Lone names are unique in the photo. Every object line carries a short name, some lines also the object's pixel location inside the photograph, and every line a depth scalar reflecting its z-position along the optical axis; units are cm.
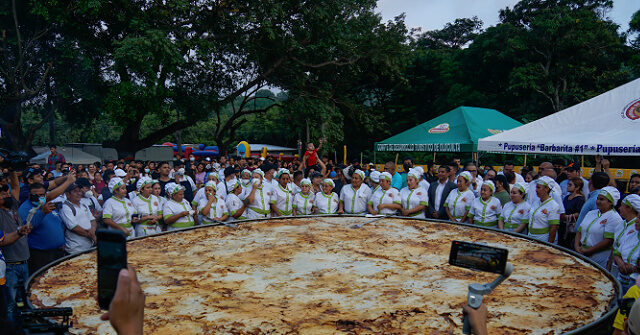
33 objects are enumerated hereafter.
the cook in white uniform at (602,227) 480
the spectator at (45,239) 527
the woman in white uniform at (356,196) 747
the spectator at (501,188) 699
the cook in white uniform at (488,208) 639
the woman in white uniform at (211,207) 680
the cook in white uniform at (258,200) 727
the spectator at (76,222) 565
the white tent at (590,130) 775
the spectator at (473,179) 859
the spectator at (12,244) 477
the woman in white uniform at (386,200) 716
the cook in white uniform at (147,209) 626
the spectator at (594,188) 574
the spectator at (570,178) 727
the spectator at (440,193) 758
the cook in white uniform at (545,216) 567
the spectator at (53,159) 1476
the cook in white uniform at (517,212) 600
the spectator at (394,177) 955
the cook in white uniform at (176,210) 628
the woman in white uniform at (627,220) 421
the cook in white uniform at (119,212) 608
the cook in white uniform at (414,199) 716
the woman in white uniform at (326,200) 743
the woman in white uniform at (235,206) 721
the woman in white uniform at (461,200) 693
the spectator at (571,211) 639
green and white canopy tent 1352
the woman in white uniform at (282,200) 764
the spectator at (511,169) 935
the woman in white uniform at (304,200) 748
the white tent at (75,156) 2742
